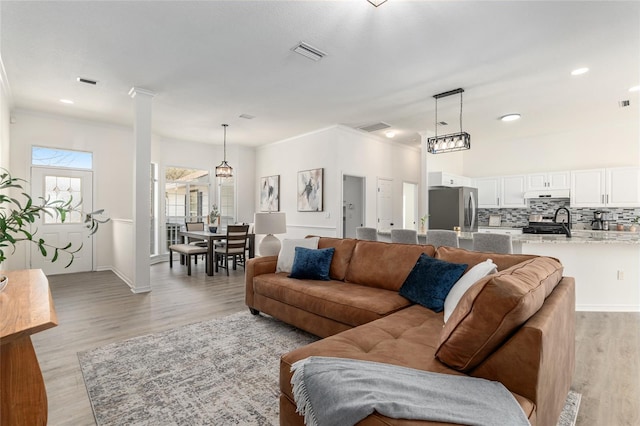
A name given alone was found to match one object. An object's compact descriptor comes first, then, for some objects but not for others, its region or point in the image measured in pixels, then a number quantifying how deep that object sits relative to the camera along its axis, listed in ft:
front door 18.25
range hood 20.22
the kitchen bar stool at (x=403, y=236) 13.15
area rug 6.07
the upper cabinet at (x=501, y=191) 22.06
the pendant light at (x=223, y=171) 20.45
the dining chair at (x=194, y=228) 22.62
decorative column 14.79
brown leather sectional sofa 4.17
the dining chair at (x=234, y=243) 19.01
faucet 14.48
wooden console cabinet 4.52
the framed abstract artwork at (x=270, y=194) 24.75
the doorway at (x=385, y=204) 22.89
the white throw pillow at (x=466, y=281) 6.62
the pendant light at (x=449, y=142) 13.98
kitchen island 12.92
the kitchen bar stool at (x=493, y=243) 10.87
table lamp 14.17
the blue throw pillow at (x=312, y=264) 10.89
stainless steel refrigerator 20.48
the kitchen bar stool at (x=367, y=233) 14.07
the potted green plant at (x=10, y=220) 4.28
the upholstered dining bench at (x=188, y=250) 18.94
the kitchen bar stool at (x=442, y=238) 12.19
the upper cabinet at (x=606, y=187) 18.01
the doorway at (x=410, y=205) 25.96
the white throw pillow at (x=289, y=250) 11.83
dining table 18.66
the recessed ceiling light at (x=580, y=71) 12.01
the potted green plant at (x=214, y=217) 23.88
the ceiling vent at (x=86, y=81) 13.47
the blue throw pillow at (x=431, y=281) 7.86
